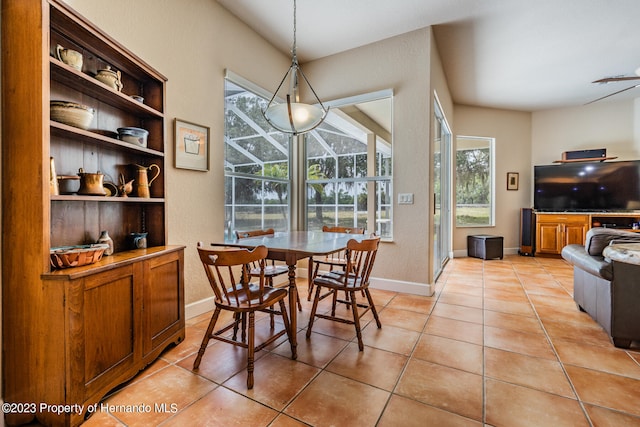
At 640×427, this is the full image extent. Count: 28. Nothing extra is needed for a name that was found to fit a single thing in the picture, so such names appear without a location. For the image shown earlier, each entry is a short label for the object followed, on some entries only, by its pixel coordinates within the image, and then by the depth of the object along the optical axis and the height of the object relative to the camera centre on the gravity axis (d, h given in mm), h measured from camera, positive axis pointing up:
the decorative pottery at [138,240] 2090 -223
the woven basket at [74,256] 1427 -237
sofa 2105 -609
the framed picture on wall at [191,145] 2611 +603
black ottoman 5574 -716
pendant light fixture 2273 +756
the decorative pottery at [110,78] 1813 +836
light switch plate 3488 +134
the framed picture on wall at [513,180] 6227 +635
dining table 1995 -274
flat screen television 5422 +446
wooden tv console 5367 -288
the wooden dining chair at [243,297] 1705 -583
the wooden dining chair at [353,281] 2129 -581
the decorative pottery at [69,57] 1578 +841
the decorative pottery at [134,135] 1975 +515
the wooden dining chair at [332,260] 2910 -525
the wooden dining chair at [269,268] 2736 -593
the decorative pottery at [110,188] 1854 +139
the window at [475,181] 6270 +620
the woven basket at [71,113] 1544 +526
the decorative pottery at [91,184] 1672 +149
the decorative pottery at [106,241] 1804 -195
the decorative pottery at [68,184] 1619 +152
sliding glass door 4312 +311
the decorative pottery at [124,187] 1949 +151
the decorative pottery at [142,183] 2082 +192
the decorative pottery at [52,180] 1455 +150
